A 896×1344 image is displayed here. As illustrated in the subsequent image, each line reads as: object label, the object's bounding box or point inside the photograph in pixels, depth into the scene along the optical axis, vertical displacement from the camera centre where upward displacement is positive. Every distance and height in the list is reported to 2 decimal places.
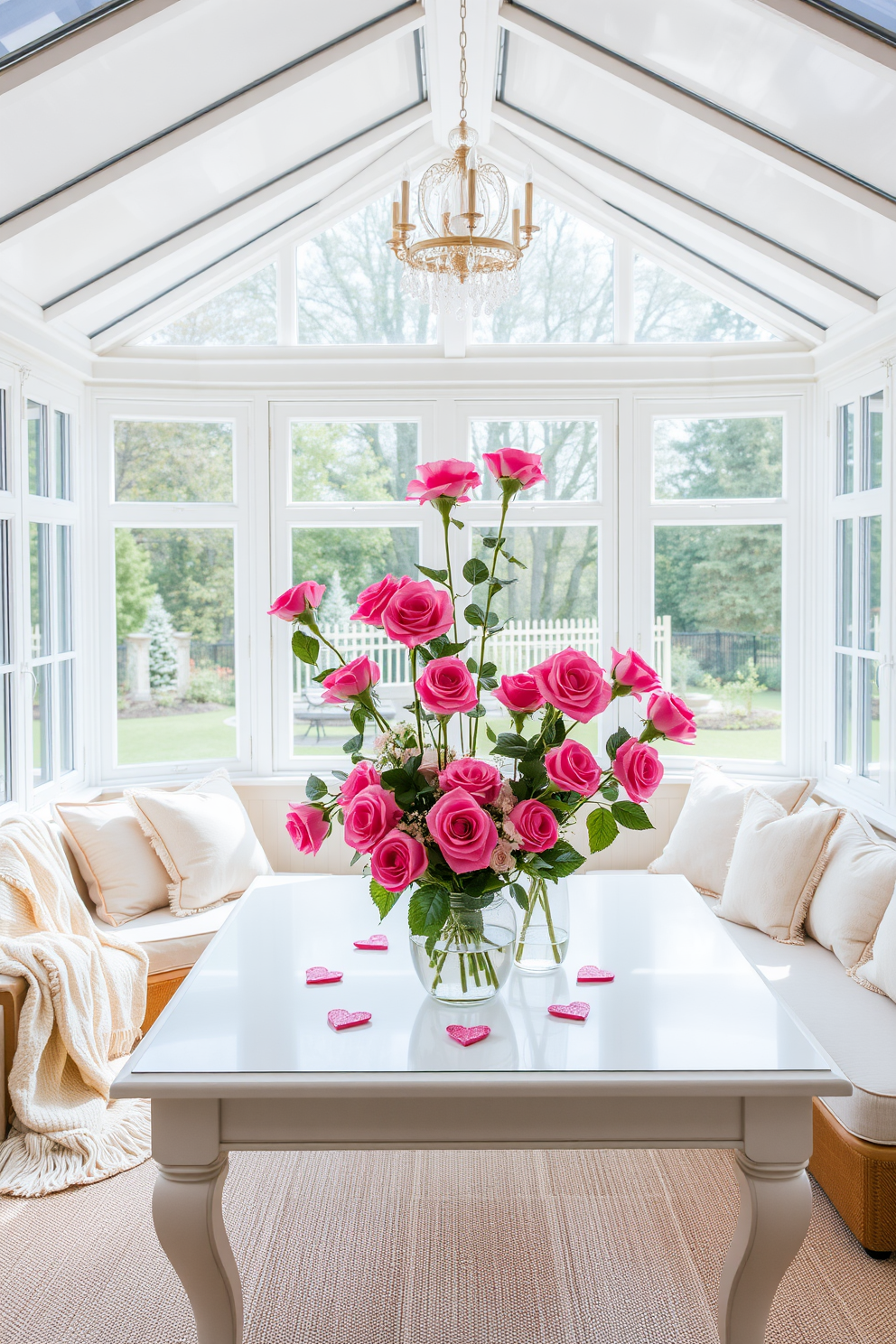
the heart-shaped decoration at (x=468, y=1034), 1.66 -0.65
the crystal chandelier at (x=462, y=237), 2.28 +0.96
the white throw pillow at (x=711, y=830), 3.65 -0.69
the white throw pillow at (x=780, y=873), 3.21 -0.75
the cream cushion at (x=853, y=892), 2.91 -0.74
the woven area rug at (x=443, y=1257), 2.06 -1.40
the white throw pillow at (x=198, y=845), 3.59 -0.73
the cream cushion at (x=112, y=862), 3.48 -0.76
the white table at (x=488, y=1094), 1.54 -0.69
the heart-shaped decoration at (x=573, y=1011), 1.76 -0.65
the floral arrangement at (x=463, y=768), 1.54 -0.20
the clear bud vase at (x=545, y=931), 1.91 -0.56
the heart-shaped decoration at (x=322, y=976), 1.95 -0.65
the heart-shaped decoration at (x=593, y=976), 1.95 -0.65
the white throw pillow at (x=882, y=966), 2.65 -0.87
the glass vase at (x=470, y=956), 1.73 -0.55
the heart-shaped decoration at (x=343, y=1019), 1.73 -0.65
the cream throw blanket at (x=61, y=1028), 2.67 -1.09
